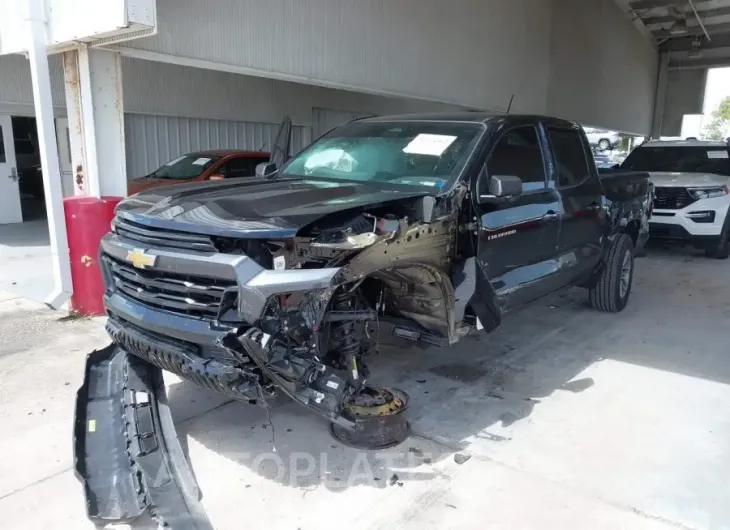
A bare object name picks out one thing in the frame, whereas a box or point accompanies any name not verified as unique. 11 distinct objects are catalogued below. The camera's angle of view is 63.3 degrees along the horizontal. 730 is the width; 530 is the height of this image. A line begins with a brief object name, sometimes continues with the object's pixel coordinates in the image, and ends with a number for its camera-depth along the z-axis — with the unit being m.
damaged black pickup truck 2.83
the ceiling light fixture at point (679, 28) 21.03
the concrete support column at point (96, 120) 5.39
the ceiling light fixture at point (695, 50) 22.20
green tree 60.57
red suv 9.47
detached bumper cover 2.72
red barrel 5.49
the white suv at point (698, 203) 8.80
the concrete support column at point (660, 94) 24.17
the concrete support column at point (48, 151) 5.29
